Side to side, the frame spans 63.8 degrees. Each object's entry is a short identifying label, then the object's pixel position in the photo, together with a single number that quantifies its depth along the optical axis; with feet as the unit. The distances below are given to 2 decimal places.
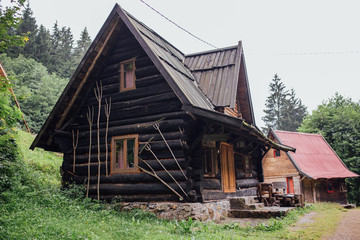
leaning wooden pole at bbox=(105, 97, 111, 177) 35.87
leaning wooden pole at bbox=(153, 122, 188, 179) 31.25
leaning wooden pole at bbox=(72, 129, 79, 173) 38.78
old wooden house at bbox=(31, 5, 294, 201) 31.73
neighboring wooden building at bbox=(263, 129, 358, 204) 88.58
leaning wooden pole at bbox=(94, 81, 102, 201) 37.24
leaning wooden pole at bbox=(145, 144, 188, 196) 30.58
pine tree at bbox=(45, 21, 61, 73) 170.60
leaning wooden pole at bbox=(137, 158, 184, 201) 30.57
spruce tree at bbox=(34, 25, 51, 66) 168.25
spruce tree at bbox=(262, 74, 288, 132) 199.31
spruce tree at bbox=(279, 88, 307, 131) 191.31
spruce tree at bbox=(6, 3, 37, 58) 154.15
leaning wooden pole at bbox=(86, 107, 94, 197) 38.93
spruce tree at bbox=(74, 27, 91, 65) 205.36
